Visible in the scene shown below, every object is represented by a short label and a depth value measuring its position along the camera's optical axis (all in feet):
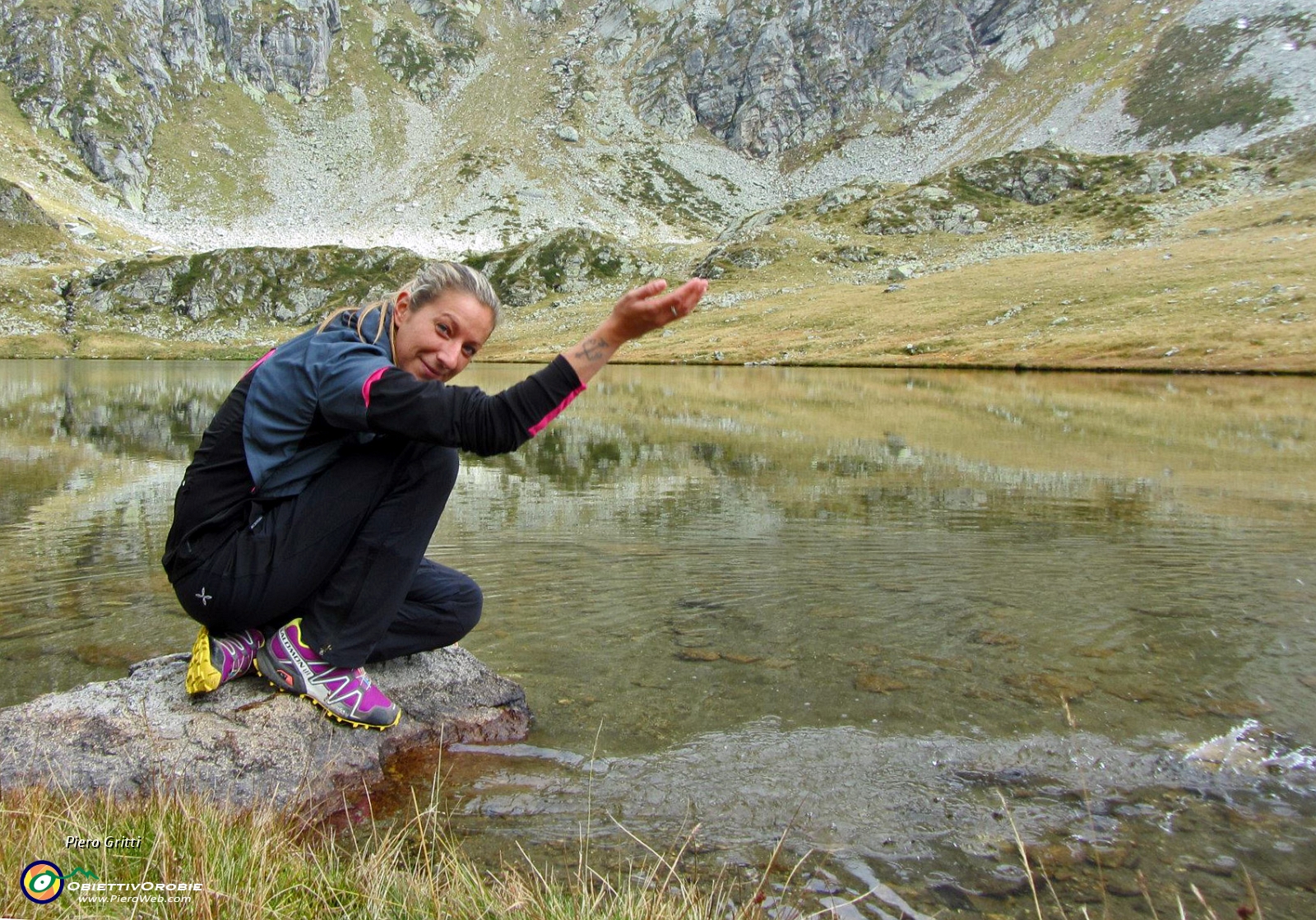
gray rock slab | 12.54
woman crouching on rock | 11.83
